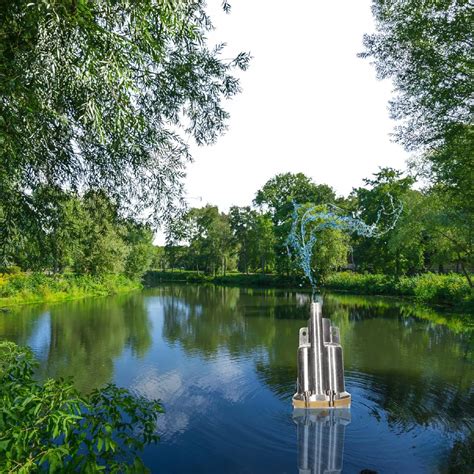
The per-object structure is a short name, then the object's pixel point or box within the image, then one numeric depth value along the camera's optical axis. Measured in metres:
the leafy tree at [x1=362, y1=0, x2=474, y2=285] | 9.17
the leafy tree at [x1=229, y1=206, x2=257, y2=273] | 63.38
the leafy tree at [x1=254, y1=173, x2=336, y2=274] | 51.94
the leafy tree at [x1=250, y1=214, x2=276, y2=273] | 56.38
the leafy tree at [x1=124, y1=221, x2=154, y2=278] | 49.88
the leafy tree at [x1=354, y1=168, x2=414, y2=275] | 41.72
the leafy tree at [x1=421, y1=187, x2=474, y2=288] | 19.98
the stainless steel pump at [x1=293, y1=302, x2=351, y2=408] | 9.02
